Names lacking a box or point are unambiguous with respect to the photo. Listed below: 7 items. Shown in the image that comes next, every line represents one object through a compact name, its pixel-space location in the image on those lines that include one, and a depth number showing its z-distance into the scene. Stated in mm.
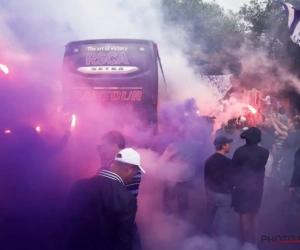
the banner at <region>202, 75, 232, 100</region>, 12172
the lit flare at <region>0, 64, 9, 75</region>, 5972
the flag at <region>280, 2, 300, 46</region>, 7562
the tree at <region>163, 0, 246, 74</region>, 12984
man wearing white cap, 2336
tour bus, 7859
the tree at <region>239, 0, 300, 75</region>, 11859
